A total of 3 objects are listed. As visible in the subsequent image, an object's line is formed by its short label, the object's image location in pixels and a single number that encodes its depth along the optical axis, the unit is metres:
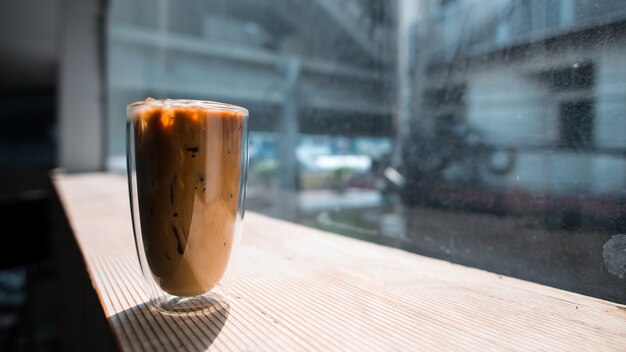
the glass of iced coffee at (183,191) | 0.34
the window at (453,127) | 0.47
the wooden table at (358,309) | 0.32
